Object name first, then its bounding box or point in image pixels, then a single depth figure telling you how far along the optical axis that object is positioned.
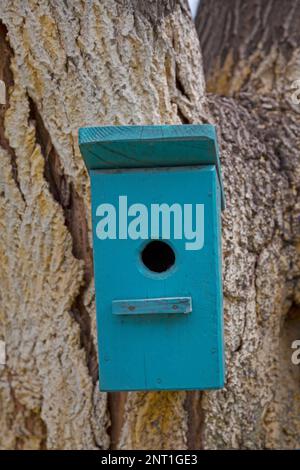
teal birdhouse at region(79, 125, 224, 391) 2.54
